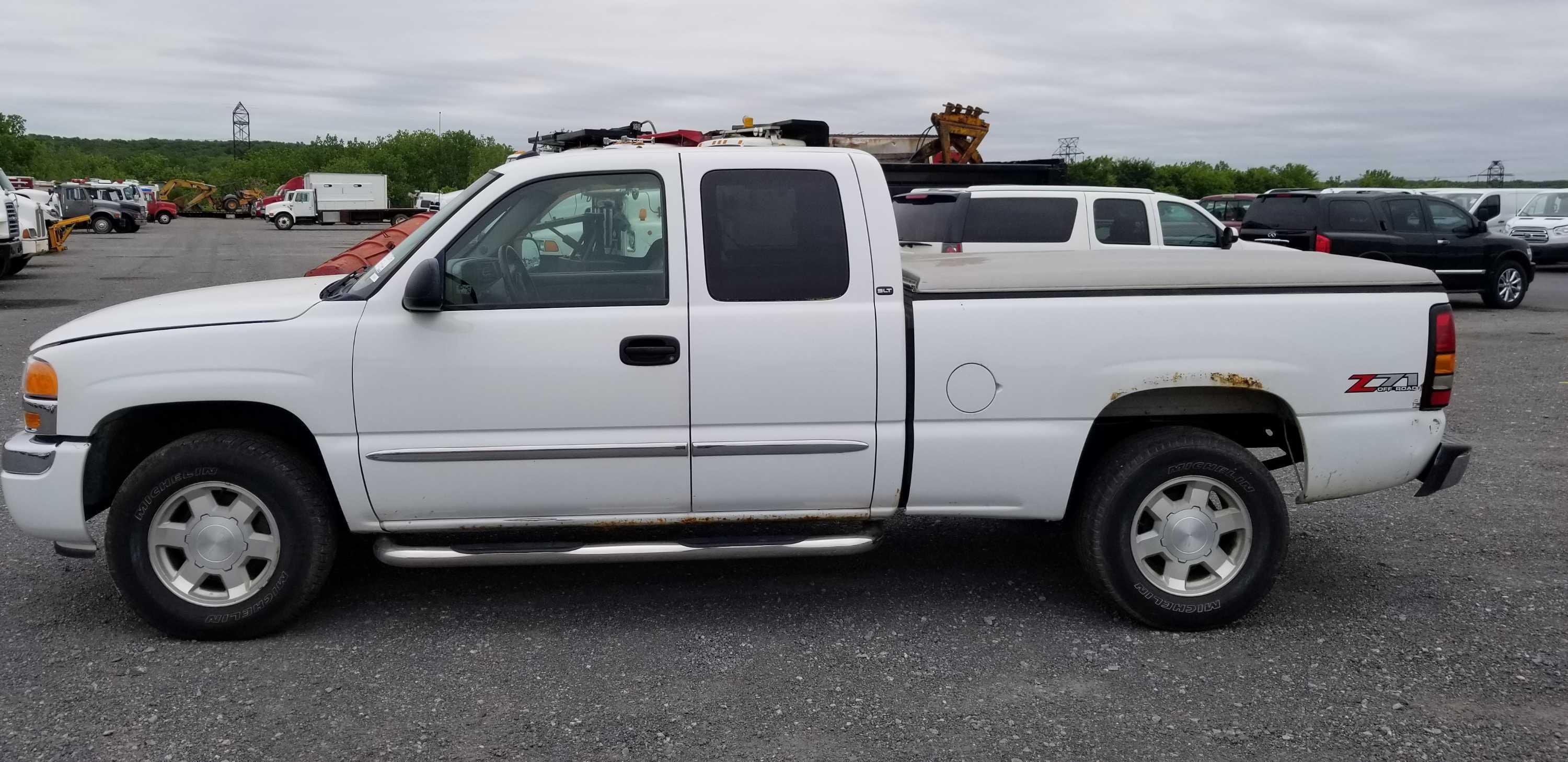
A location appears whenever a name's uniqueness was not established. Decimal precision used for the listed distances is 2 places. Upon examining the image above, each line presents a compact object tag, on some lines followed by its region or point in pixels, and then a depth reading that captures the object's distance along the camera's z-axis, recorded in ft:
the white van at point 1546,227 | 81.25
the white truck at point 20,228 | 63.72
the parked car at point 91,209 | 156.66
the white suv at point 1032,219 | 37.55
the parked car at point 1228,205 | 96.94
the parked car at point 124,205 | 158.81
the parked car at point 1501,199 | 83.25
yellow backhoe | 243.40
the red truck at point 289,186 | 212.23
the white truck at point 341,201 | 206.80
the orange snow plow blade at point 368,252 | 30.17
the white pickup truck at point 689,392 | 14.38
